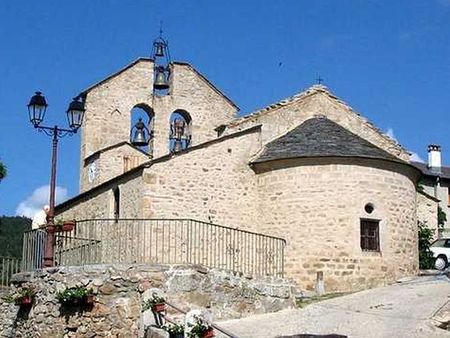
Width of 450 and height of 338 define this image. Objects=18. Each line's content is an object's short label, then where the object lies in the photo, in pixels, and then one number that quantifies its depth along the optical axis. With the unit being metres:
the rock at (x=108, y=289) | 17.41
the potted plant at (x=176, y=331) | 15.57
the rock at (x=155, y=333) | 15.84
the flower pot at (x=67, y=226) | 18.48
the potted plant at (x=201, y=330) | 15.02
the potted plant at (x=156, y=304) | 16.77
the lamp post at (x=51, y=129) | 17.89
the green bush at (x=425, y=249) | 29.03
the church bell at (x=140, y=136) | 31.45
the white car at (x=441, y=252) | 29.64
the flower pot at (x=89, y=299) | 17.17
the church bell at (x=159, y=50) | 32.19
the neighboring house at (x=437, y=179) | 50.09
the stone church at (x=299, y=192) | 23.70
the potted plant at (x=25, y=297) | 18.28
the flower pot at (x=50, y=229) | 17.91
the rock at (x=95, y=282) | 17.42
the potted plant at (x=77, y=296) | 17.14
